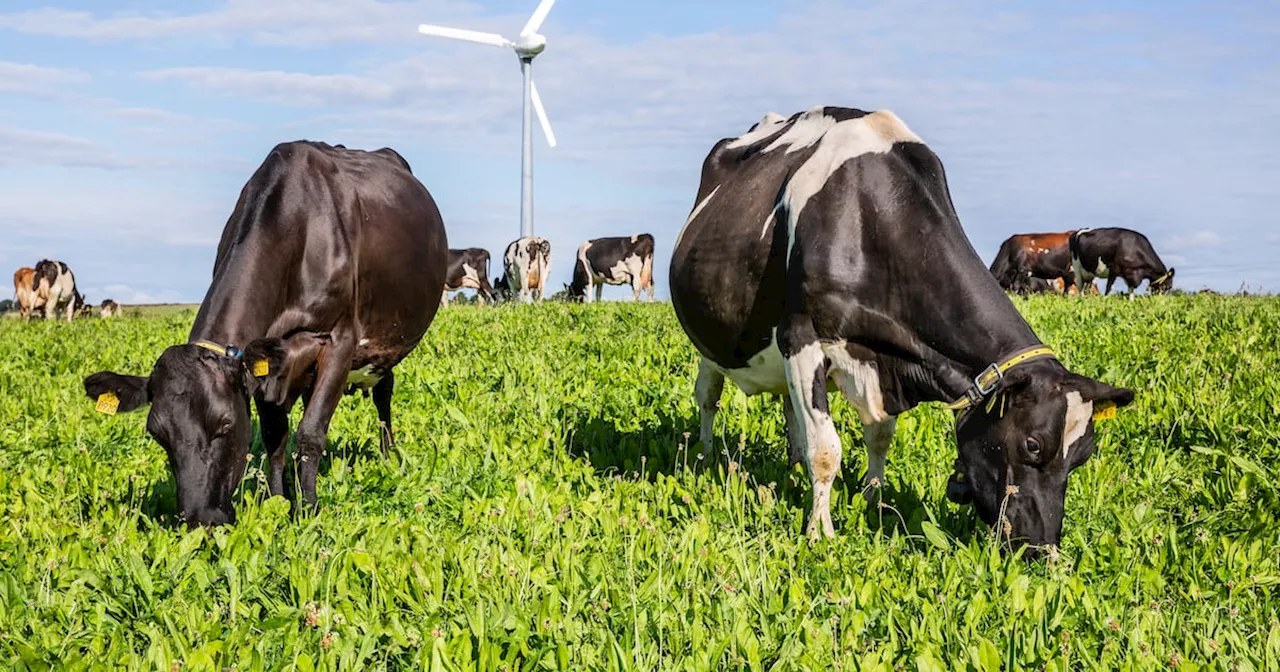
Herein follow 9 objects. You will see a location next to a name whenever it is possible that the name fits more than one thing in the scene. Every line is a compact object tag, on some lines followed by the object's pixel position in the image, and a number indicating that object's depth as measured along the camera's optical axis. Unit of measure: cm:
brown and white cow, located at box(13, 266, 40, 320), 3834
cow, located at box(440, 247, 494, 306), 4419
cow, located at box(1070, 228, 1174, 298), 3316
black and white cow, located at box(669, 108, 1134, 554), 575
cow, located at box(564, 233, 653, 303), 3916
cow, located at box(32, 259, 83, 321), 3772
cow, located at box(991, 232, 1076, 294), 3875
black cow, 611
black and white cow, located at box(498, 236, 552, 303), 3941
